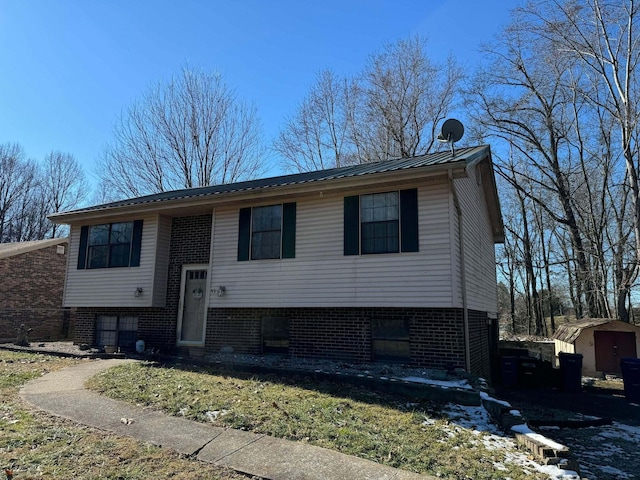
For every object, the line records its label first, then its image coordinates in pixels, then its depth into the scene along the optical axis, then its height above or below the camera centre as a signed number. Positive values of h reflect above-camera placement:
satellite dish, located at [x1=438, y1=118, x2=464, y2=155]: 9.21 +4.02
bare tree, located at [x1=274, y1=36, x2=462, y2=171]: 23.12 +10.94
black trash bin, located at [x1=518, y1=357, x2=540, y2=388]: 11.60 -1.59
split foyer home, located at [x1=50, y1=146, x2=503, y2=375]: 8.34 +1.03
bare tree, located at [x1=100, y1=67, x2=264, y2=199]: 24.36 +9.04
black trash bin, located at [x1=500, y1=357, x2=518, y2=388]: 11.72 -1.58
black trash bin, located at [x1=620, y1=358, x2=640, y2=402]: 10.17 -1.47
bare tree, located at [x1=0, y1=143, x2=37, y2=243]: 34.00 +8.96
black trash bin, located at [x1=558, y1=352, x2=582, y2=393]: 11.06 -1.53
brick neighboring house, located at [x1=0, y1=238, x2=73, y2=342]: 16.78 +0.61
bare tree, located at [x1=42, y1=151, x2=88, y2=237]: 35.12 +8.98
